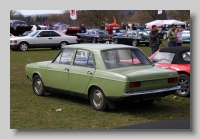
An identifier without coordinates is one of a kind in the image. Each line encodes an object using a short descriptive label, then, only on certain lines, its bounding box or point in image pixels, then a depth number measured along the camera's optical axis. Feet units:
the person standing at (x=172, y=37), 58.85
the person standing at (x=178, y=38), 61.31
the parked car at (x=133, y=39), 103.53
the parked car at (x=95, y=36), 109.22
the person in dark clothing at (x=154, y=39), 55.98
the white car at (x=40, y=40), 84.07
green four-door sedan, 24.50
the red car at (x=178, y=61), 31.65
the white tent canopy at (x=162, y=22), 144.02
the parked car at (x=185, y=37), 103.68
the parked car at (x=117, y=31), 126.58
